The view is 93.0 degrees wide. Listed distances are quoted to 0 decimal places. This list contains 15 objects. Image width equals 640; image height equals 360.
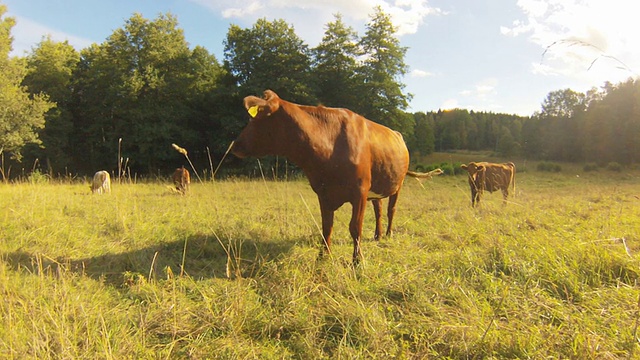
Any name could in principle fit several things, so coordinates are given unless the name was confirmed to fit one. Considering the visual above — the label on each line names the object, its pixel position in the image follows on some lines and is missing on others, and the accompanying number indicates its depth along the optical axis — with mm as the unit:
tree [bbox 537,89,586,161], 38997
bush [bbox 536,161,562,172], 27659
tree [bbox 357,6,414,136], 25578
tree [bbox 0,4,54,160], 16955
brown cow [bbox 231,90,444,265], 3500
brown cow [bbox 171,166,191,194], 11779
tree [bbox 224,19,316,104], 25438
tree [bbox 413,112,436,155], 50294
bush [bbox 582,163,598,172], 28550
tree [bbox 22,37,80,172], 25578
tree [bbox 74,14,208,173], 25062
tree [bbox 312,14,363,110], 27016
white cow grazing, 11338
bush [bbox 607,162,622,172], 27500
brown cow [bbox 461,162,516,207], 10633
